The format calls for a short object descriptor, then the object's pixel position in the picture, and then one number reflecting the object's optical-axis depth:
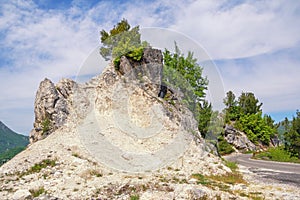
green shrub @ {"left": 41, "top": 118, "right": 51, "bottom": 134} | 27.98
